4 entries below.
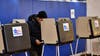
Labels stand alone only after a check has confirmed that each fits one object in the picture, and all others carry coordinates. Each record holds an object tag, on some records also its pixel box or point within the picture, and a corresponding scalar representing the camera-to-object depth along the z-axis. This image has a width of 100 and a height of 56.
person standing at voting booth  4.51
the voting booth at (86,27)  5.65
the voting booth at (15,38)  3.61
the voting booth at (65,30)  4.65
